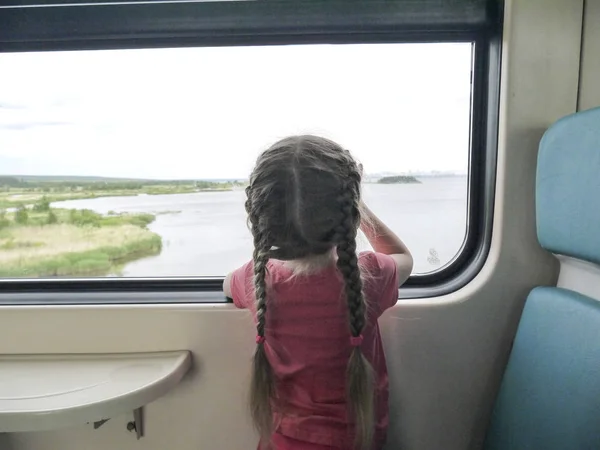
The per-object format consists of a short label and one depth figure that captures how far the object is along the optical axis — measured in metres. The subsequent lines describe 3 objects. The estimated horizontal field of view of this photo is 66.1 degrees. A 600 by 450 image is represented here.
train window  1.29
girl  0.95
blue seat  0.90
